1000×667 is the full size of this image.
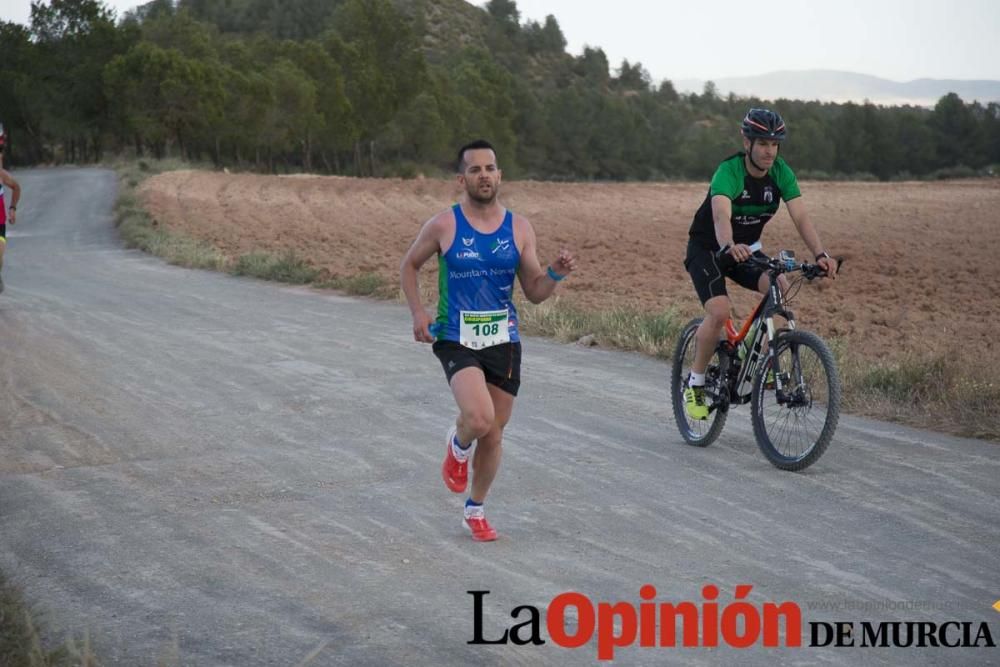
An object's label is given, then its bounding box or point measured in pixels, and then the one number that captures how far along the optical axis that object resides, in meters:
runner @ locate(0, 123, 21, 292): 15.39
